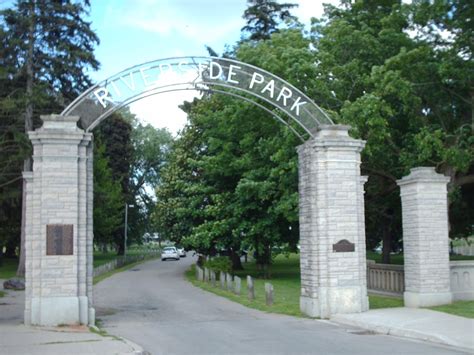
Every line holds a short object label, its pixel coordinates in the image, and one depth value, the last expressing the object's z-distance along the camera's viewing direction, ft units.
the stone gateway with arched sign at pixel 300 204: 43.88
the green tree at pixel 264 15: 135.54
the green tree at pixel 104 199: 133.08
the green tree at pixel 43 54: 103.55
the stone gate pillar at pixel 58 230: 43.57
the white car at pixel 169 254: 206.27
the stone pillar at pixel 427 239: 51.34
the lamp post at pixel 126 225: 186.91
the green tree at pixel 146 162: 227.81
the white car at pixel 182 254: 243.60
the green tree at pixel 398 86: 62.23
